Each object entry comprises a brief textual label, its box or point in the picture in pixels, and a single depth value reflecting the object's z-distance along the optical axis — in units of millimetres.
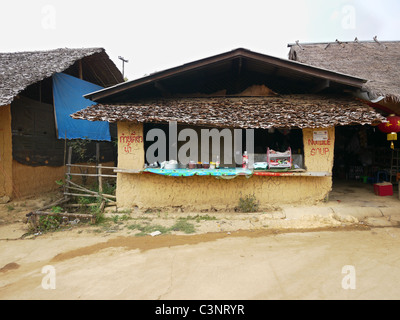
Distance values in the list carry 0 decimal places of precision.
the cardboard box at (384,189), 7340
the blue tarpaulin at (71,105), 9115
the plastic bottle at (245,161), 6539
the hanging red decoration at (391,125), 6257
